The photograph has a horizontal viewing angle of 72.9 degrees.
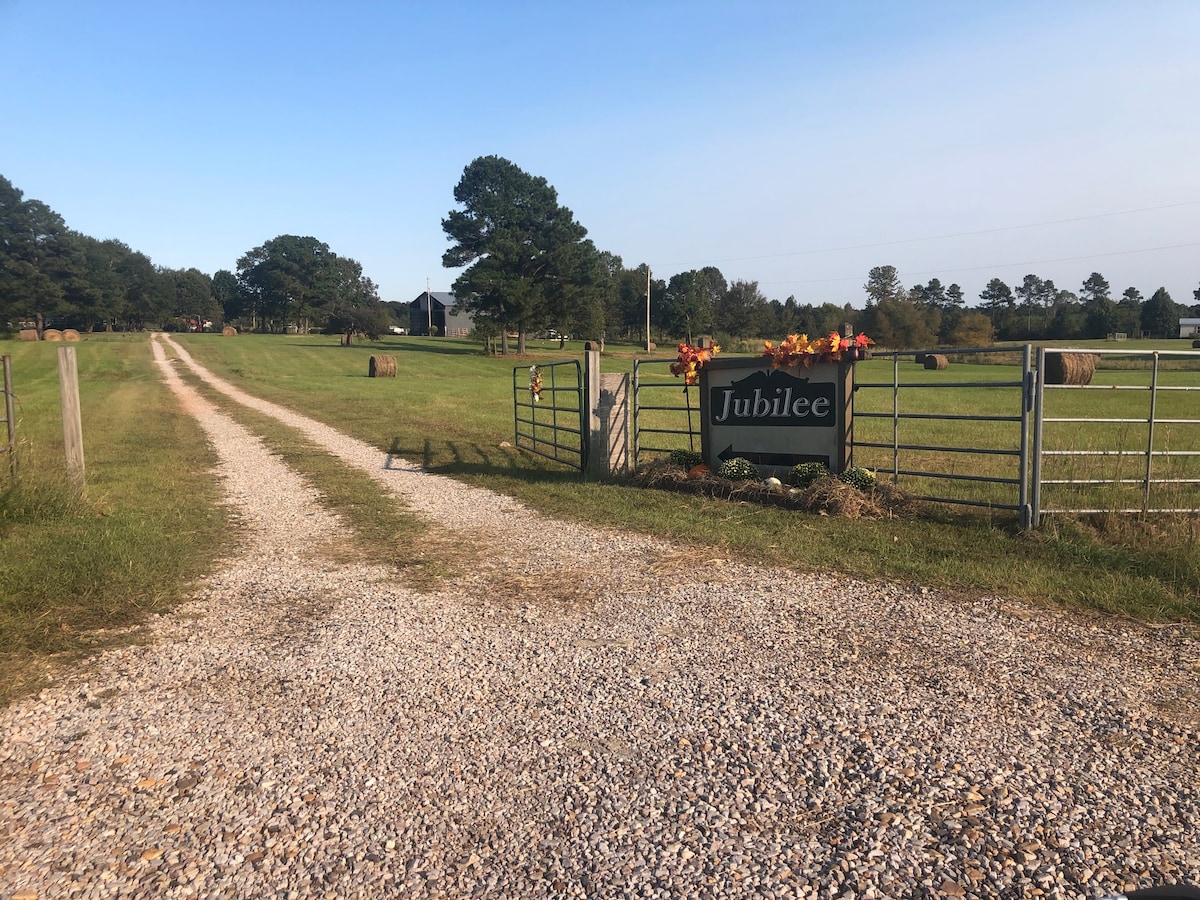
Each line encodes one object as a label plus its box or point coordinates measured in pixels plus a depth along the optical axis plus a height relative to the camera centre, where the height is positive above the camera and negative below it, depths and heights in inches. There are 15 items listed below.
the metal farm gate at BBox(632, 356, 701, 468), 448.1 -62.9
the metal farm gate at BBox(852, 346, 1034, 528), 291.9 -65.0
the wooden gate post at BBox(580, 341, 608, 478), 436.1 -37.8
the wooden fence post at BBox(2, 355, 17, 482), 319.6 -27.9
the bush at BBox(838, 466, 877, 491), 332.5 -52.2
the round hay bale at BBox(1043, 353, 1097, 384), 1059.3 -25.6
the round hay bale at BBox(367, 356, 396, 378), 1563.2 -25.2
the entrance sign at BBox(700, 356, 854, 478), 354.0 -28.2
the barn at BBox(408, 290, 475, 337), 4254.4 +204.5
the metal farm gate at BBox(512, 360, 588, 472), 470.0 -62.0
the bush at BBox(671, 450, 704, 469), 406.6 -53.1
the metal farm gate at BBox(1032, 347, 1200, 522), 289.1 -56.8
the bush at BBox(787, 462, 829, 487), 349.7 -52.2
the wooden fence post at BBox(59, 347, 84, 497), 358.6 -23.6
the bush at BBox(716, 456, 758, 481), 372.5 -54.3
